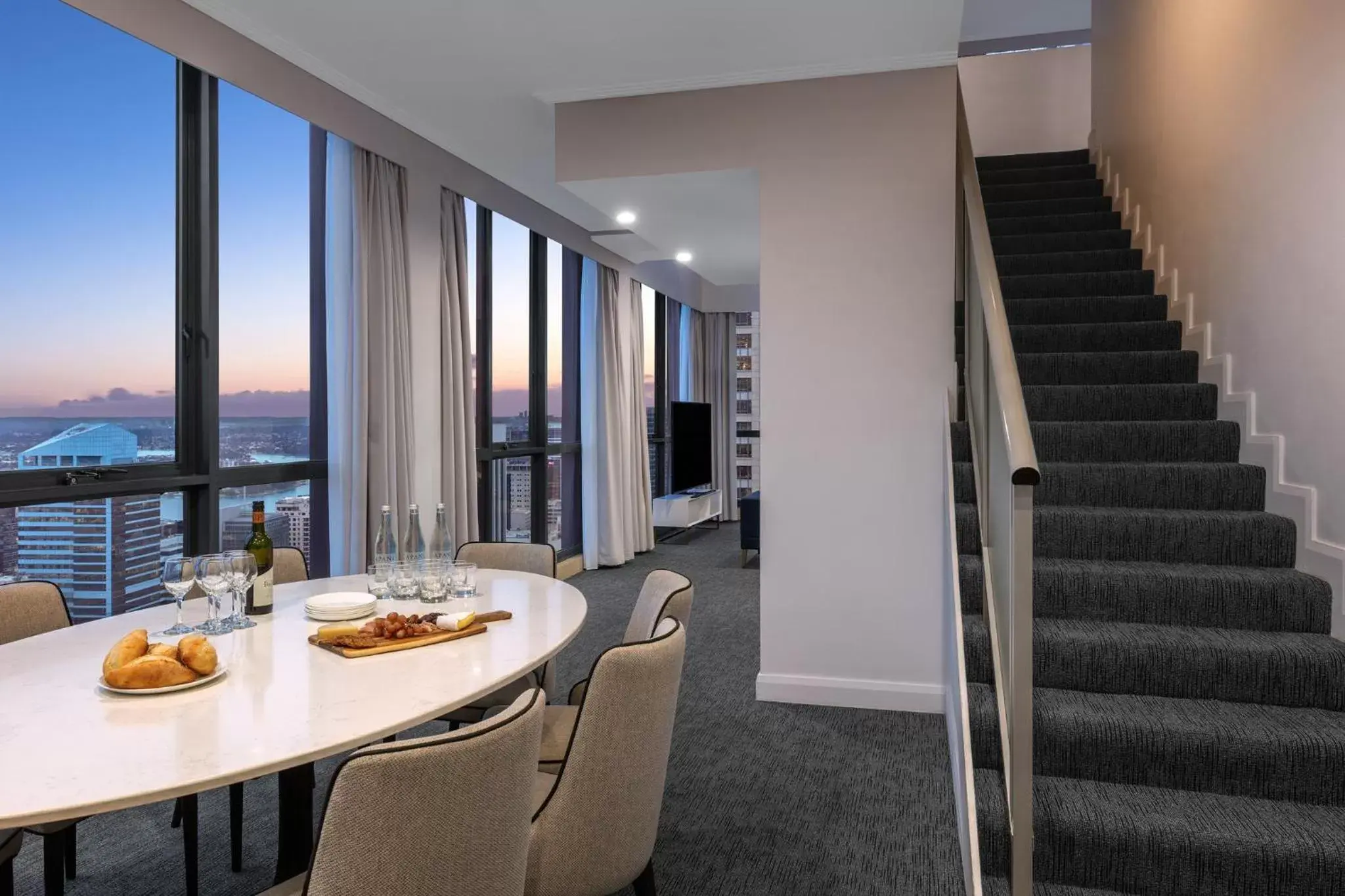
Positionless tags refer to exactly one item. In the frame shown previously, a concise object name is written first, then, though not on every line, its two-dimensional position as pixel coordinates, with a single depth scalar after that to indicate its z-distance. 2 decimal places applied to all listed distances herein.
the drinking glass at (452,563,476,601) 2.32
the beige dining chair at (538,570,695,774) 2.03
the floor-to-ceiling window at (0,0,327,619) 2.76
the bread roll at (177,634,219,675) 1.56
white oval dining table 1.16
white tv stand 8.63
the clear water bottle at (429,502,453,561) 2.30
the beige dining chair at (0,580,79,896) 2.06
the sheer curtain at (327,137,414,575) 3.94
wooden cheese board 1.76
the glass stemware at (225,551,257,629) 1.87
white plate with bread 1.49
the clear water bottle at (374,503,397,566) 2.33
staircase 2.03
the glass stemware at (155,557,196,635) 1.83
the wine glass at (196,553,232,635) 1.83
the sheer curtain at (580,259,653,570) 6.89
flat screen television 8.73
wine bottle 2.08
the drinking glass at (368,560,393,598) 2.31
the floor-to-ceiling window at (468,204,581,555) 5.54
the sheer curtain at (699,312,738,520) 10.08
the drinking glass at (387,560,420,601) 2.27
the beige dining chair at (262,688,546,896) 1.10
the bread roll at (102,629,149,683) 1.52
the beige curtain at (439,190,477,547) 4.70
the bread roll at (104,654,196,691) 1.49
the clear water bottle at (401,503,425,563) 2.31
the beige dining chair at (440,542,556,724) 2.96
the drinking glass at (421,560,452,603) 2.22
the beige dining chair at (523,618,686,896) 1.59
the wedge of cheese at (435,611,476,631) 1.93
